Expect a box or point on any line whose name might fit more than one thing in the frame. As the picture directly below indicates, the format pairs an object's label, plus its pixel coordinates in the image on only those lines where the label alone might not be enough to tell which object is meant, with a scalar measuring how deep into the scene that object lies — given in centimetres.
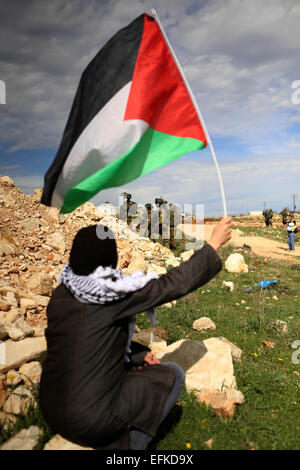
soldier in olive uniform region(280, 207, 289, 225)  2837
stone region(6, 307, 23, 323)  389
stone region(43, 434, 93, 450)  210
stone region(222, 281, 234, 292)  774
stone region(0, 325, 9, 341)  350
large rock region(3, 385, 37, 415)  264
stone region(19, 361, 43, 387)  302
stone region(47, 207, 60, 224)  925
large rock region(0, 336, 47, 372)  316
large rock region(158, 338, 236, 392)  321
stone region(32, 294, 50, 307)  474
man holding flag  194
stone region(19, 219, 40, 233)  792
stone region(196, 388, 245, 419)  281
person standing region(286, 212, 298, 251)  1480
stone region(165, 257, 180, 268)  950
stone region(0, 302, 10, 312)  409
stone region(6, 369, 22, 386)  299
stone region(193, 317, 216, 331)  508
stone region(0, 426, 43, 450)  219
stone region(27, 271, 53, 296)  520
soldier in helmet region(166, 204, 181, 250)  1275
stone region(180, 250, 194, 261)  1047
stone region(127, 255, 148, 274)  792
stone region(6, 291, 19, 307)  433
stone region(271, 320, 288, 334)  505
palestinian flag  242
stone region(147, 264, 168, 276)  809
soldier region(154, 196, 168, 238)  1306
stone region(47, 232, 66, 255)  763
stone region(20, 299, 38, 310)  446
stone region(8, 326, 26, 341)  353
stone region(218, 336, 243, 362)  404
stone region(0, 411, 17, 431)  250
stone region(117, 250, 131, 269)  803
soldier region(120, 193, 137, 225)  1276
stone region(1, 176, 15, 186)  977
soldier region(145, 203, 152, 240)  1302
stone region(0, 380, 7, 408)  279
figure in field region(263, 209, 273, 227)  2727
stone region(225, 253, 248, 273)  978
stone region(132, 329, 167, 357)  374
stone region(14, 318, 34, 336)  370
